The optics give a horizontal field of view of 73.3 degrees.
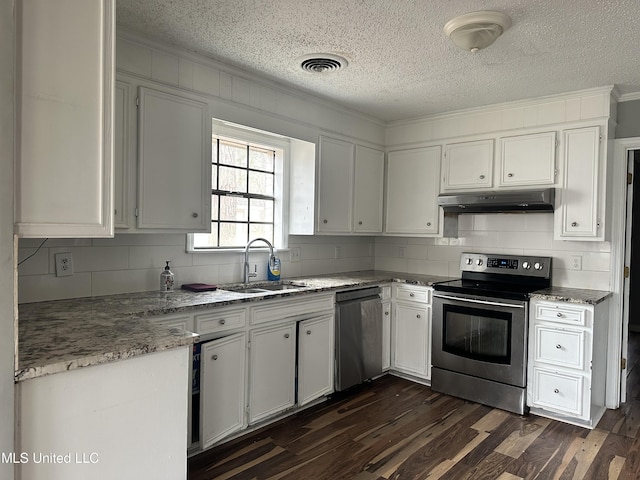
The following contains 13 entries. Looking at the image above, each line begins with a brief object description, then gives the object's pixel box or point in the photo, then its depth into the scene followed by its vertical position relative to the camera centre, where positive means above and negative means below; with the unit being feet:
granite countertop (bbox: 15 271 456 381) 4.36 -1.28
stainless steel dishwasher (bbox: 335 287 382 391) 11.14 -2.77
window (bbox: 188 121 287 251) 10.73 +1.17
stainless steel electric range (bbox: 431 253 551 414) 10.46 -2.45
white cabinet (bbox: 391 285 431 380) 12.21 -2.79
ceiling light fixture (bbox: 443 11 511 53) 7.10 +3.56
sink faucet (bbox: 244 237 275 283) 10.72 -0.63
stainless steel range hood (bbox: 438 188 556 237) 10.88 +0.90
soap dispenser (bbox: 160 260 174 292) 9.02 -1.02
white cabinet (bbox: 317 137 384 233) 12.30 +1.42
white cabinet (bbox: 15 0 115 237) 4.25 +1.16
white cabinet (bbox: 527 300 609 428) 9.70 -2.87
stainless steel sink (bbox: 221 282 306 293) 10.24 -1.37
